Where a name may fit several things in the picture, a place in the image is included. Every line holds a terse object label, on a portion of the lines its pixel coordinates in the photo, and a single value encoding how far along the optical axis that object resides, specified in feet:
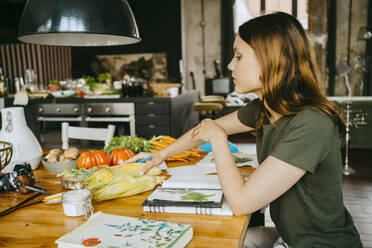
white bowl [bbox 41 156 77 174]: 5.84
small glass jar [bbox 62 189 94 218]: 3.95
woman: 3.65
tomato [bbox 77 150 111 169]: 5.57
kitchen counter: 15.90
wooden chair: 8.67
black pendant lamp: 4.44
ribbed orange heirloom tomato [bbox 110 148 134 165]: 5.91
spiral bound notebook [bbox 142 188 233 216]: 3.91
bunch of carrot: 6.48
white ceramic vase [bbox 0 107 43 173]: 5.96
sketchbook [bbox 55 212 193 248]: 3.04
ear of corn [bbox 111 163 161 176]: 5.17
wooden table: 3.39
